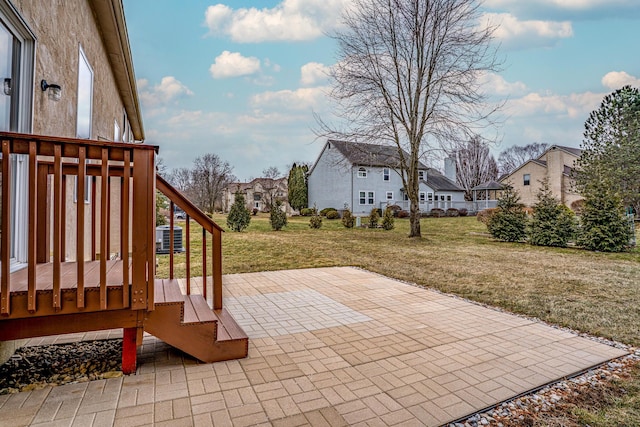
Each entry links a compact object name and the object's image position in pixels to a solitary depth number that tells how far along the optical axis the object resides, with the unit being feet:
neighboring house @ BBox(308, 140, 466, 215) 96.94
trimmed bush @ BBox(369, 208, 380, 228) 67.51
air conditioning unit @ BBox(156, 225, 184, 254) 36.32
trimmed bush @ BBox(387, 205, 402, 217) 93.05
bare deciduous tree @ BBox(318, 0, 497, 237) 48.70
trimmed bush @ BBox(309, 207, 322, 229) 66.54
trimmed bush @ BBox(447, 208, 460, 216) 97.93
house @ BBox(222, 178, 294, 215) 136.36
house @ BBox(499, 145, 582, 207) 99.91
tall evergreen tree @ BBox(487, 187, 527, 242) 46.78
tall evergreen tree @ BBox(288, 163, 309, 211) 111.24
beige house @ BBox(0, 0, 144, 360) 10.06
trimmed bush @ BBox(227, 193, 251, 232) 57.93
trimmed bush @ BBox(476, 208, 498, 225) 66.01
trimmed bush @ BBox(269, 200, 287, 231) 61.62
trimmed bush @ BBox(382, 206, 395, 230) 64.59
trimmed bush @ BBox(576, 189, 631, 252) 38.40
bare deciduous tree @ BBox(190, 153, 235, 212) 111.75
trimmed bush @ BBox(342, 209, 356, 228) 68.90
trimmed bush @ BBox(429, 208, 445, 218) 95.30
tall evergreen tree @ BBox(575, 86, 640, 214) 73.04
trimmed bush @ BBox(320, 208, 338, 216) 93.61
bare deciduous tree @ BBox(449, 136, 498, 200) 145.28
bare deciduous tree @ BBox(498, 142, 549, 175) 173.17
